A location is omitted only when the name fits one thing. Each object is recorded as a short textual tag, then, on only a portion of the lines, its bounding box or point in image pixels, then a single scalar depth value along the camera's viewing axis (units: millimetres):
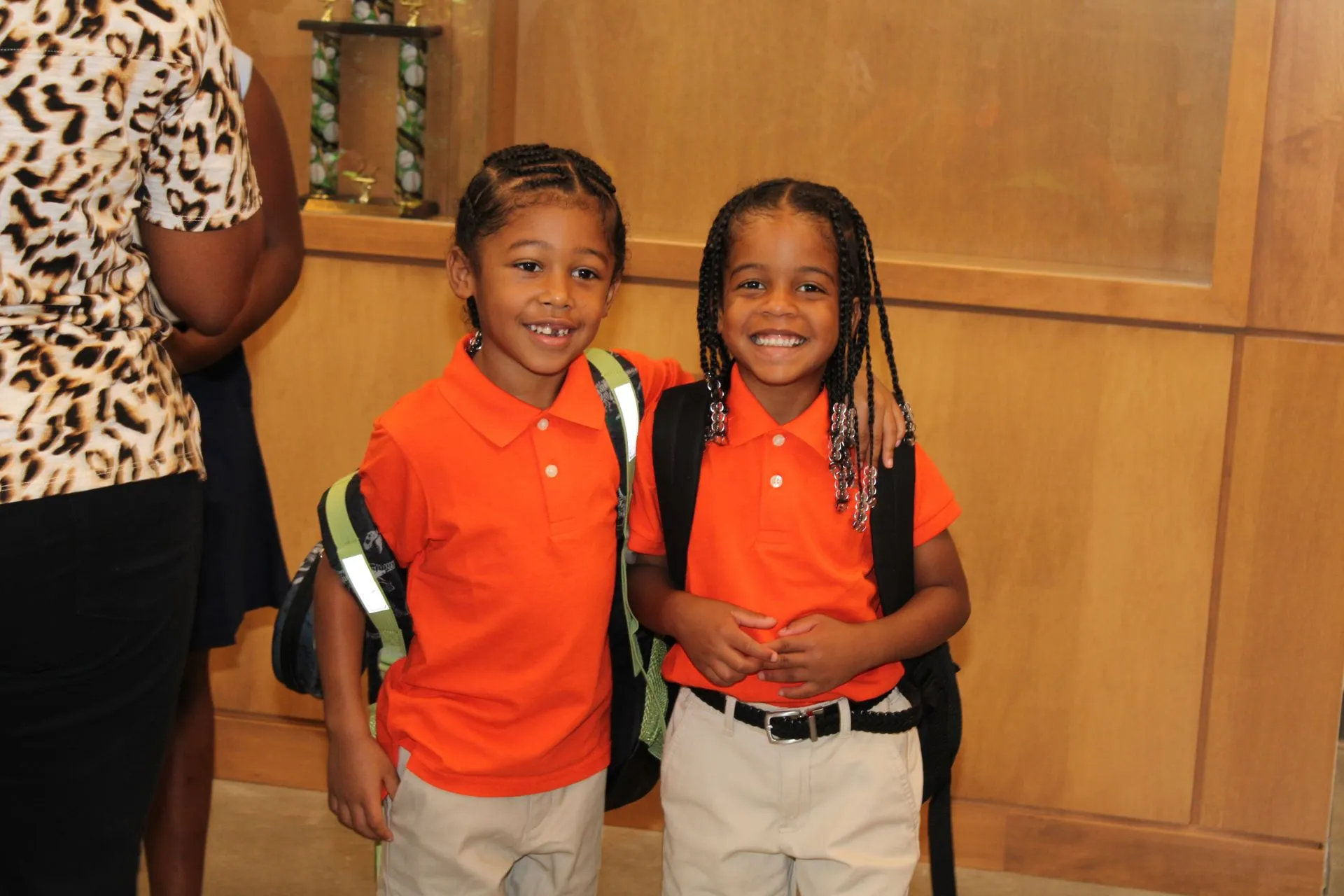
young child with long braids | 1729
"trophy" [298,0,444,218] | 2965
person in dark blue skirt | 2025
